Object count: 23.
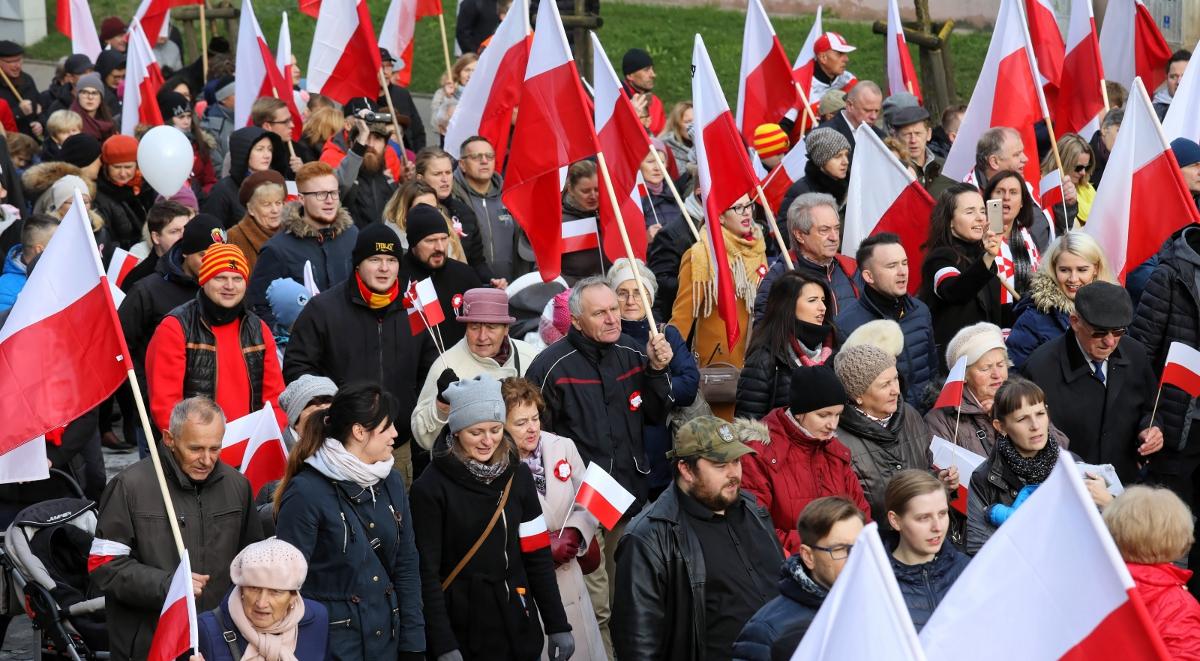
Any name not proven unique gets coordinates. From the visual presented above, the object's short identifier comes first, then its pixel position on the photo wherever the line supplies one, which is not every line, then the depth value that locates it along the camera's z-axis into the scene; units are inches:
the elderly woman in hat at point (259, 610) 458.0
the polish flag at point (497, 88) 838.5
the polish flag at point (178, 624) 445.7
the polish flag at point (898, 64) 1027.9
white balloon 896.3
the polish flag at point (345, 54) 992.2
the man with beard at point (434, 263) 695.7
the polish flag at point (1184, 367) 623.2
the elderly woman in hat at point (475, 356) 609.0
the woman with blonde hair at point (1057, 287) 651.5
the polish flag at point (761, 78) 920.9
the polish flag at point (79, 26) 1295.5
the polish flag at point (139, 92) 1041.5
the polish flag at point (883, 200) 768.9
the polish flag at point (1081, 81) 946.1
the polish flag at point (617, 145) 724.0
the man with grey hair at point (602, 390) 618.8
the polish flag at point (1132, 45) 1061.1
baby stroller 570.3
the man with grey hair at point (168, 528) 513.0
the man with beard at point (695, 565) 499.2
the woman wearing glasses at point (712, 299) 704.4
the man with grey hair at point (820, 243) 698.8
